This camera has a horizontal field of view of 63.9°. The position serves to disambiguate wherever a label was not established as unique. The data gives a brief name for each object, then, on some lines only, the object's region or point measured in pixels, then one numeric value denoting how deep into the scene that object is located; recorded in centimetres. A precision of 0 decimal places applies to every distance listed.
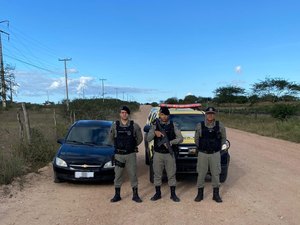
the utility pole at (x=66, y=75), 3880
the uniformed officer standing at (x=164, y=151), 465
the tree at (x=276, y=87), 3465
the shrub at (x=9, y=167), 564
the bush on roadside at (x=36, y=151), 726
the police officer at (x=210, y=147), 469
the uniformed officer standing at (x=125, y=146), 467
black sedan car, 534
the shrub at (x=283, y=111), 1944
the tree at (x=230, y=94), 4162
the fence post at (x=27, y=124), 750
